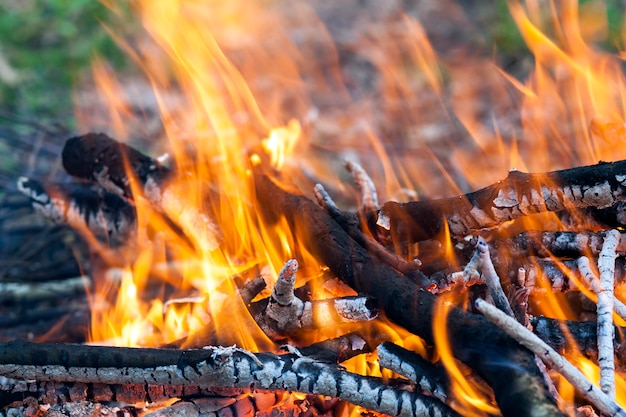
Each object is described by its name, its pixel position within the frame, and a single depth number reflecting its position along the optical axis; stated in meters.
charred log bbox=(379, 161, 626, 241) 2.35
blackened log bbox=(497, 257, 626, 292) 2.41
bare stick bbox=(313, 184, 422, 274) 2.39
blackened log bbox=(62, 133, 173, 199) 2.71
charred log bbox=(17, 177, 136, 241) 2.78
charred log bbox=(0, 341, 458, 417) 2.29
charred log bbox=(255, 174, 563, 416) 2.20
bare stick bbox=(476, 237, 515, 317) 2.30
